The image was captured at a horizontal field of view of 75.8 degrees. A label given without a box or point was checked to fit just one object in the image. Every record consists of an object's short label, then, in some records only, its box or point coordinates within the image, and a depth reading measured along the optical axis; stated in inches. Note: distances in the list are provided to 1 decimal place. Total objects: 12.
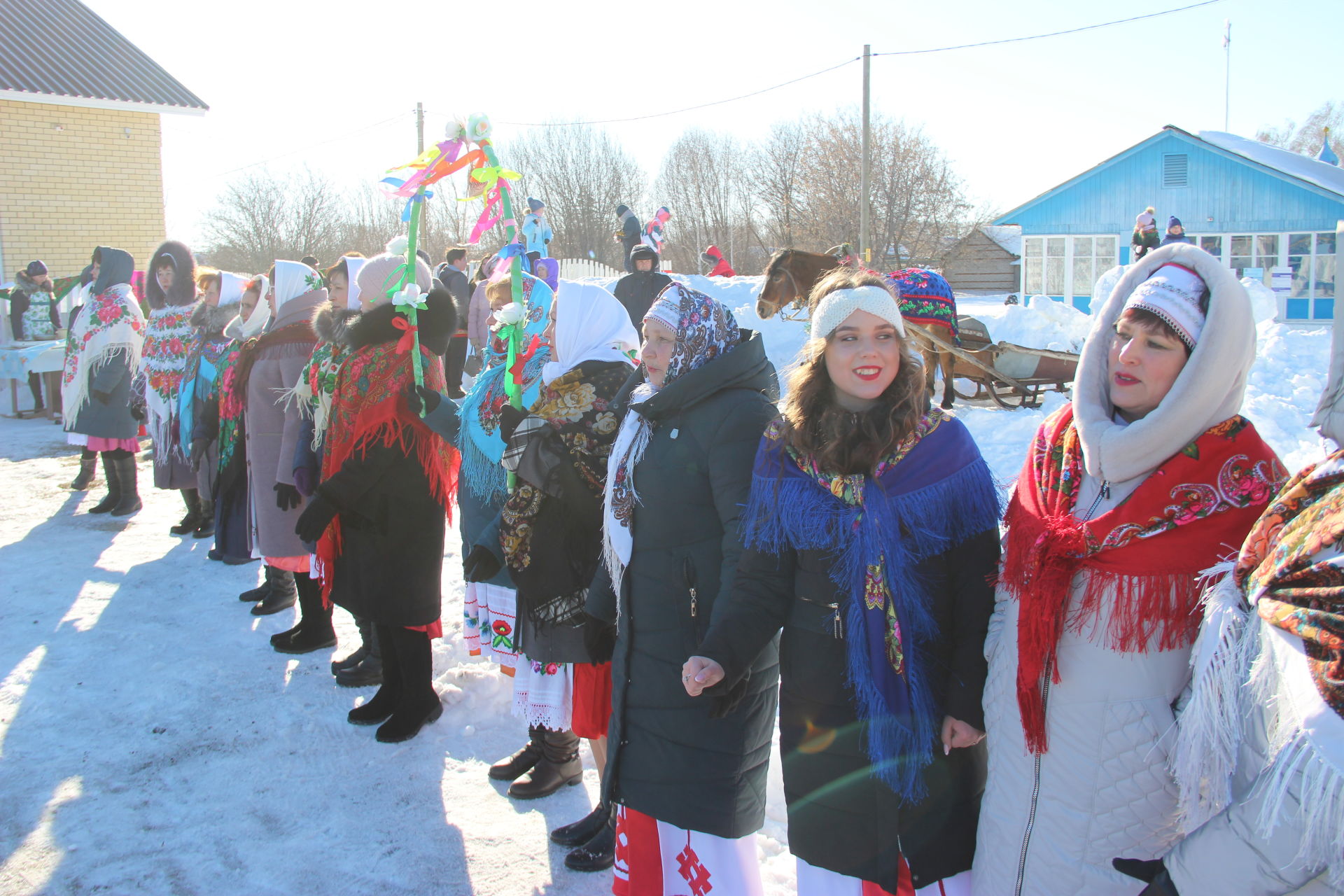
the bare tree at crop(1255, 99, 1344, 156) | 1918.7
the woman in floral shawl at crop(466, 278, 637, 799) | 110.1
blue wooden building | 816.9
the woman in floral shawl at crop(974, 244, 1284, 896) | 62.4
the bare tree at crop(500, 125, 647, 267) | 1529.3
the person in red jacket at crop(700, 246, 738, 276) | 647.8
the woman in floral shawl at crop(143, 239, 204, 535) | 248.4
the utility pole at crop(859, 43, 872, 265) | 716.7
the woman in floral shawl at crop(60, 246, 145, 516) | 277.0
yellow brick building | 624.1
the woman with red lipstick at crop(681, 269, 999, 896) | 74.4
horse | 331.9
